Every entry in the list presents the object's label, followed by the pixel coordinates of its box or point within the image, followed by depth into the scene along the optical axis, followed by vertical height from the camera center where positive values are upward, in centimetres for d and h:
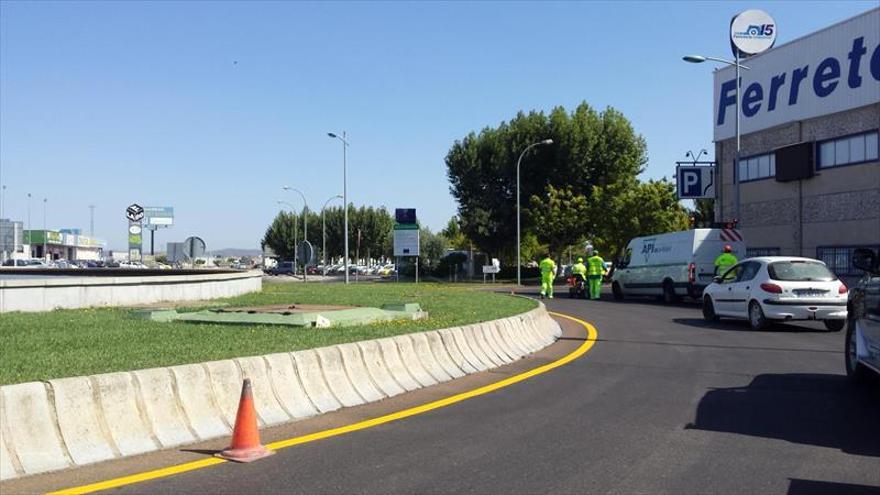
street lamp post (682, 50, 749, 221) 2844 +519
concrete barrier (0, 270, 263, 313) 1620 -86
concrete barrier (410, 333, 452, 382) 987 -136
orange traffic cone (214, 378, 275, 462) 601 -143
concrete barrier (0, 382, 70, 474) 549 -127
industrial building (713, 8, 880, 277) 2825 +442
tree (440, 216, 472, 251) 9128 +234
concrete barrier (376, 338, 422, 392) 916 -135
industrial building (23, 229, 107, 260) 10925 +185
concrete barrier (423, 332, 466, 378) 1020 -137
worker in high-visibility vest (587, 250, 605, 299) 2861 -68
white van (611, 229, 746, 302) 2447 -30
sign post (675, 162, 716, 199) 3600 +345
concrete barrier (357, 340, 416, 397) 883 -135
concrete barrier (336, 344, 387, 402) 847 -134
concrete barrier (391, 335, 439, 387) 951 -136
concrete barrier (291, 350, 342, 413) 784 -132
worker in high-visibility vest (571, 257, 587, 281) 2986 -59
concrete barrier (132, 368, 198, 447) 638 -131
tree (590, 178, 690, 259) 4753 +261
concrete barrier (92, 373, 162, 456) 611 -130
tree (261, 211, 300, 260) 9950 +276
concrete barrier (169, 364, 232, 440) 666 -130
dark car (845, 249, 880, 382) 807 -77
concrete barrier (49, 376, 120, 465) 582 -131
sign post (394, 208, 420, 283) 5228 +102
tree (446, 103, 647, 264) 5378 +660
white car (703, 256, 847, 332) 1562 -82
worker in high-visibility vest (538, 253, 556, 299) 2875 -79
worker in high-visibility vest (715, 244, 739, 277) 2158 -21
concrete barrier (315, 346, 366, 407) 816 -134
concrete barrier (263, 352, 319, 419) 750 -133
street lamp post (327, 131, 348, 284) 4720 +422
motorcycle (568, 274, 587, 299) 3025 -127
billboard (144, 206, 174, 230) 7897 +423
